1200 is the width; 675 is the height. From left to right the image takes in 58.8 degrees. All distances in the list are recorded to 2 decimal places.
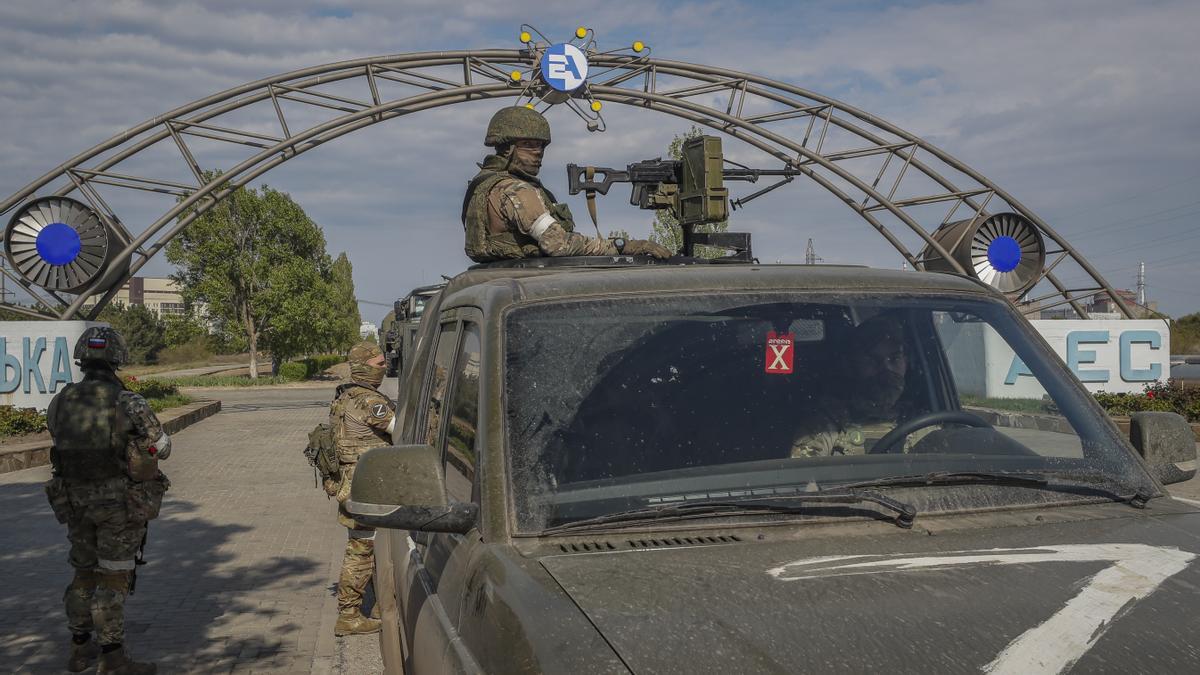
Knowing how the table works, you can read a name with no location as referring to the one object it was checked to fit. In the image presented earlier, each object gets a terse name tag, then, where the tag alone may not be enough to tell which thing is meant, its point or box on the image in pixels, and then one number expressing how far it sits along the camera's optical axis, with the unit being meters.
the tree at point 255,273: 47.22
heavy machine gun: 5.79
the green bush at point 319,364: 52.65
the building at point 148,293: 125.84
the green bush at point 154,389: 26.01
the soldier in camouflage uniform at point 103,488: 5.64
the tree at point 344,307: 55.92
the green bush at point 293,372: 49.19
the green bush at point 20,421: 17.00
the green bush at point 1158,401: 18.14
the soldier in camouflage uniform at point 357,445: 6.54
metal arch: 19.33
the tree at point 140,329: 69.19
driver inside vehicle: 2.91
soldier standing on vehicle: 5.02
